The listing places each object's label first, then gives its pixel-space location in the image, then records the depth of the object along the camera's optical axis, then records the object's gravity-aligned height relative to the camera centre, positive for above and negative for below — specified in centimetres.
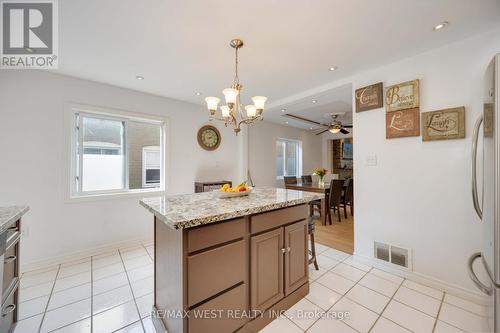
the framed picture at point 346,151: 729 +58
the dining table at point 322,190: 412 -53
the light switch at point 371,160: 246 +8
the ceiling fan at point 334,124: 483 +108
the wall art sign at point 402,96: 214 +80
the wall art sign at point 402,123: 215 +49
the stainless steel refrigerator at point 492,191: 102 -14
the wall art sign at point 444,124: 190 +43
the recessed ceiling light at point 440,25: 170 +125
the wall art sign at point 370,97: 240 +88
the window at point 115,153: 287 +23
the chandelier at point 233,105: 180 +61
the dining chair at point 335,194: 418 -62
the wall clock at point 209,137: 400 +63
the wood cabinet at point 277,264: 149 -83
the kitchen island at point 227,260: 118 -68
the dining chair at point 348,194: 457 -65
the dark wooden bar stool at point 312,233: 233 -79
